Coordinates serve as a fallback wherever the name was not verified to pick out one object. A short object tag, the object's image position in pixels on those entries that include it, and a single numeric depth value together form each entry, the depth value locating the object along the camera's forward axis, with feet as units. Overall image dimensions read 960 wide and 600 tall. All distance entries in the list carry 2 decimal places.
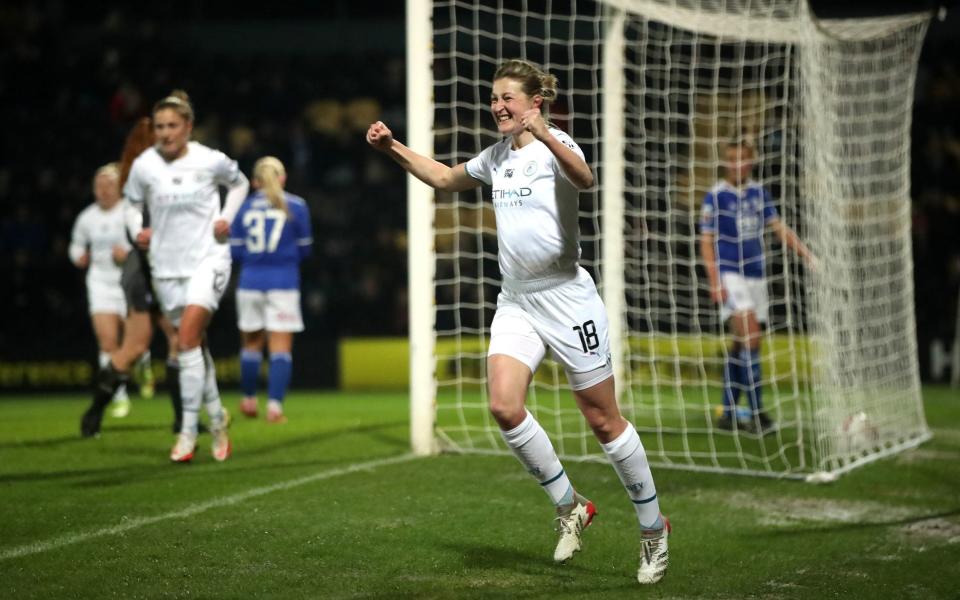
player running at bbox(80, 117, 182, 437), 62.16
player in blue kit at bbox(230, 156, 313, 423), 70.95
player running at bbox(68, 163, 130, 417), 75.15
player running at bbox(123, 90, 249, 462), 50.75
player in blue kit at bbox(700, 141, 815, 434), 63.82
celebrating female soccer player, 33.37
